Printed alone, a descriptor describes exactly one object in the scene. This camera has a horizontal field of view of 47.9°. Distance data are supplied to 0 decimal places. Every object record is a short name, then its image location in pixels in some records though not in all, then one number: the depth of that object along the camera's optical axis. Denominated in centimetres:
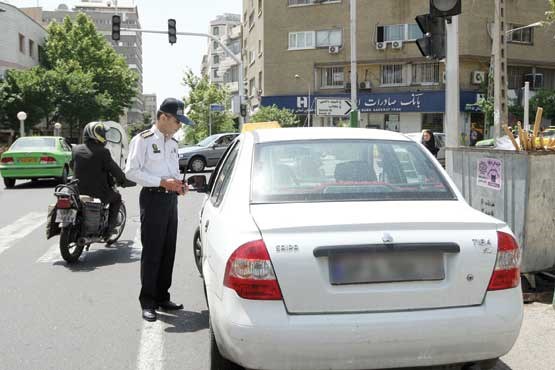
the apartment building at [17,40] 5022
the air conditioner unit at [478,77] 4016
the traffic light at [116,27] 2389
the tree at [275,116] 3828
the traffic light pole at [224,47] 2482
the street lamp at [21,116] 3922
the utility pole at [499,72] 1145
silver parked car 2455
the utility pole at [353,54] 2428
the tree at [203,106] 5647
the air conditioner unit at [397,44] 4094
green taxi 1772
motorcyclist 777
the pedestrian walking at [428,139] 1683
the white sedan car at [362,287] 304
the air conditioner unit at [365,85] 4184
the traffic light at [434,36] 803
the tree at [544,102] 3850
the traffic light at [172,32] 2439
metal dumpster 575
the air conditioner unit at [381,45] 4153
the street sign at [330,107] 1919
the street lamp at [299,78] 4341
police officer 524
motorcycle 736
